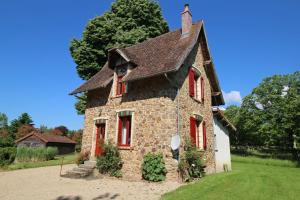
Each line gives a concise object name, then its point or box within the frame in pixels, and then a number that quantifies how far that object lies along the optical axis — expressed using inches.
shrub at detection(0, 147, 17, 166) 617.9
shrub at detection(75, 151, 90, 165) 505.4
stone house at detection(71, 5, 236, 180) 414.3
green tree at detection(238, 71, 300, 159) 1221.7
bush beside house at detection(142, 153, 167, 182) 380.5
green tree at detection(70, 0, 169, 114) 859.4
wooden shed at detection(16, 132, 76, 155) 1369.3
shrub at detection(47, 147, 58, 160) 942.7
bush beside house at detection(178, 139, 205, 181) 388.8
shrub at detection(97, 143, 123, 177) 436.4
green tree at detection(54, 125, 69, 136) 2222.7
